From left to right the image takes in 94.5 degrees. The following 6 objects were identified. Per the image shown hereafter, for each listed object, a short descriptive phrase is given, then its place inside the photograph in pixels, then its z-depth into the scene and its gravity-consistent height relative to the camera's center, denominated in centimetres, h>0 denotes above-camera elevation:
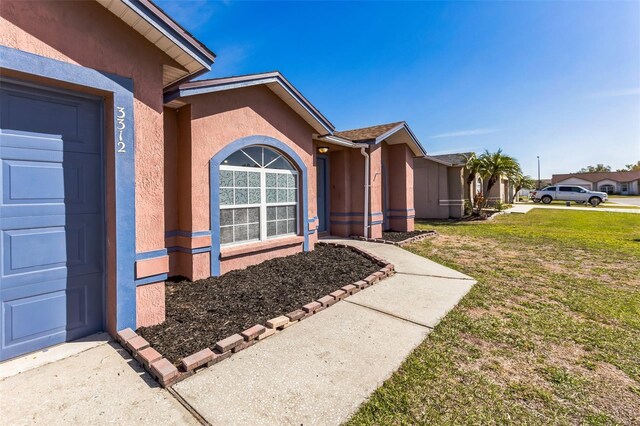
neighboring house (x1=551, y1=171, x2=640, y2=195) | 5994 +530
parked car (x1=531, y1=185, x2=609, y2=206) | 3073 +133
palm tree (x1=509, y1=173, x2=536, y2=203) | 3682 +337
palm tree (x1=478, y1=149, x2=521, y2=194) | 1970 +302
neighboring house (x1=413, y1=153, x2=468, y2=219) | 1927 +157
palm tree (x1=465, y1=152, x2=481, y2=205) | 1978 +294
